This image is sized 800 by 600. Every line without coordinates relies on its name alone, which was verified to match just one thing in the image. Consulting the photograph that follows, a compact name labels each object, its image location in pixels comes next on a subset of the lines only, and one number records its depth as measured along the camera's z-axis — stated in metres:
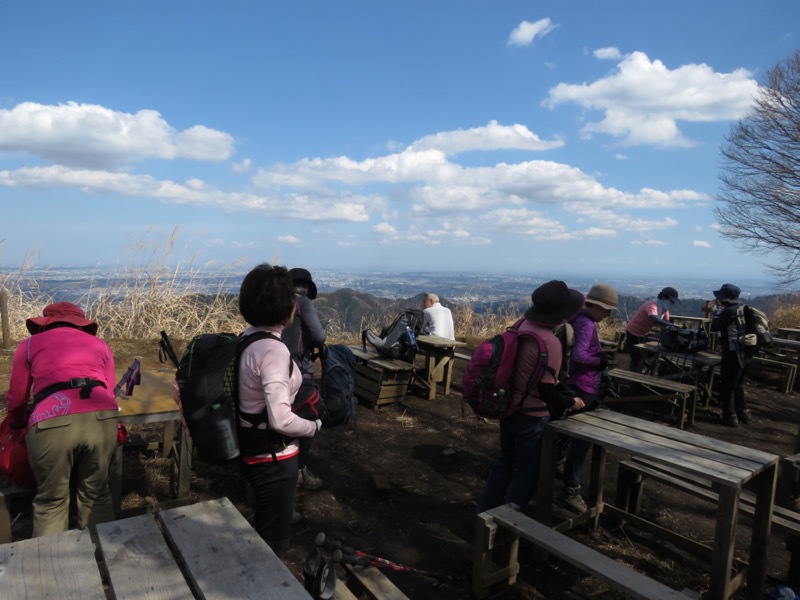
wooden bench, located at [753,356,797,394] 7.76
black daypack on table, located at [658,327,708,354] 6.75
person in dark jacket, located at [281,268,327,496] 3.31
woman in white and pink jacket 2.00
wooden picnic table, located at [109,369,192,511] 3.04
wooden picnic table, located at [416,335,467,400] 6.52
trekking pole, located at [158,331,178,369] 2.86
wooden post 6.79
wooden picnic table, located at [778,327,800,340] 9.62
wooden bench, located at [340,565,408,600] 2.13
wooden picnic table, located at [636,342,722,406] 6.71
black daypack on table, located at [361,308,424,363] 6.55
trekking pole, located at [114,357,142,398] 3.11
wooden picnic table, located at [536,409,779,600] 2.33
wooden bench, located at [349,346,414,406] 6.01
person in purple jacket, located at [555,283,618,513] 3.52
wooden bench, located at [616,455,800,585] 2.84
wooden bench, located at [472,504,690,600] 2.27
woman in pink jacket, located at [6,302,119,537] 2.46
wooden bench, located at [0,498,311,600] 1.44
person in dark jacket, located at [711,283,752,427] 6.01
